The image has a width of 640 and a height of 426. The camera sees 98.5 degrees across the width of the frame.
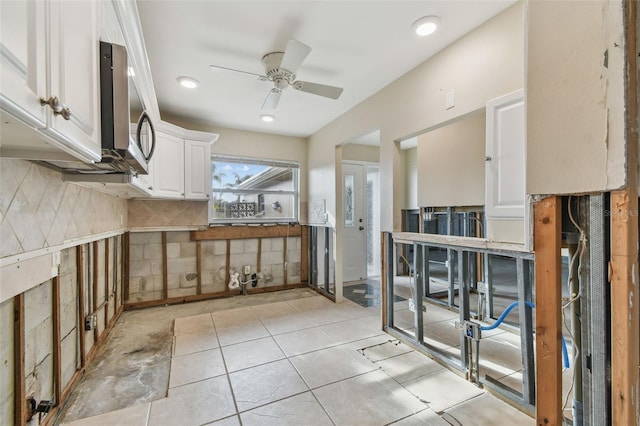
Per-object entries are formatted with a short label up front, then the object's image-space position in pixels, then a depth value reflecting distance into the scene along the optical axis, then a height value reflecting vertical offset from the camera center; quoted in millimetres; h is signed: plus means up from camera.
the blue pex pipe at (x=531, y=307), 1463 -751
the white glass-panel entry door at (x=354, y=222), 4992 -173
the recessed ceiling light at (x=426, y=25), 1919 +1339
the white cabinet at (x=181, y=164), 3234 +629
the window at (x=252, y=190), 4242 +372
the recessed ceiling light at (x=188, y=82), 2730 +1331
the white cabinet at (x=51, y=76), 631 +386
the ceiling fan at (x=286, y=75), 2086 +1151
